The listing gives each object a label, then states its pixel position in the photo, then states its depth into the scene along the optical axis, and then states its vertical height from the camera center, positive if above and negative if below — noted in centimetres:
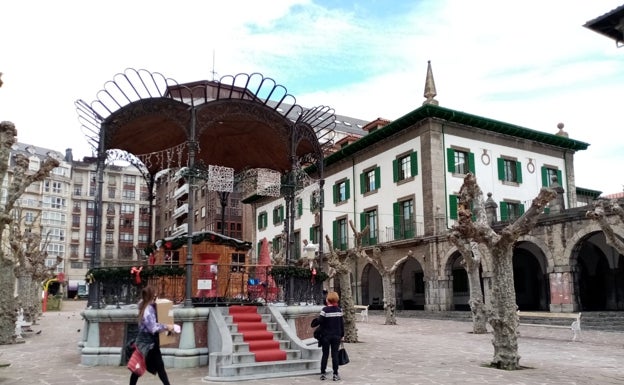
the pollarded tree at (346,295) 1639 -72
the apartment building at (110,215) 9131 +1040
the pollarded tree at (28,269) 2229 +30
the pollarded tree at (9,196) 1004 +162
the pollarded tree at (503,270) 1116 +0
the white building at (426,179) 3155 +592
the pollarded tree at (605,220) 1479 +140
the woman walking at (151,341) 787 -99
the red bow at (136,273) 1238 +2
